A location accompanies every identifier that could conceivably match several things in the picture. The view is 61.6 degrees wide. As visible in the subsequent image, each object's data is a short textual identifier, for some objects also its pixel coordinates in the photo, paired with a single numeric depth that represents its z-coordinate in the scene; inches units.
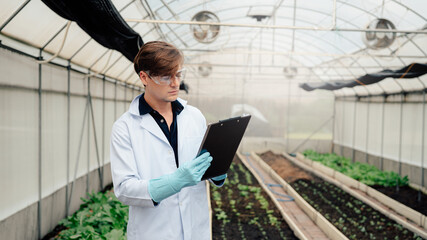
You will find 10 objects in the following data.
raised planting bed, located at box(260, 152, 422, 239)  222.2
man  59.1
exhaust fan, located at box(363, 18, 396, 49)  218.2
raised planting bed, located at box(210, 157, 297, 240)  219.5
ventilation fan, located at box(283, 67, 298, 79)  478.9
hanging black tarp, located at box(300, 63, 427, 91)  207.1
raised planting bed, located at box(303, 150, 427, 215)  286.0
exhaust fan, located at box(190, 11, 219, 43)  224.4
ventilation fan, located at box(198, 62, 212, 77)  469.1
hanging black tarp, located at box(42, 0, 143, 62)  86.4
